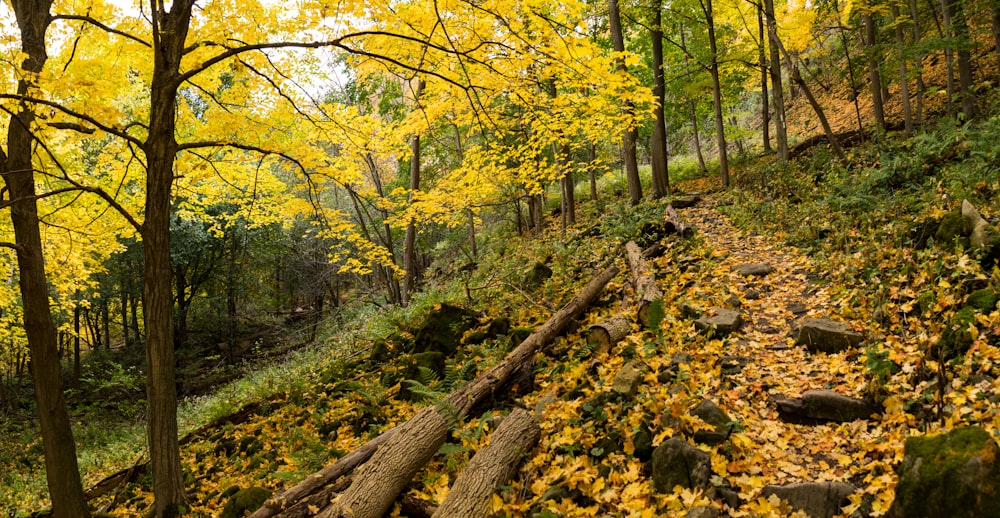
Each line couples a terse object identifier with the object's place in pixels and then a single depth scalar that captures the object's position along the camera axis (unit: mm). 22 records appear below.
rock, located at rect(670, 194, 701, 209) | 12797
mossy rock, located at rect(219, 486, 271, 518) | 4977
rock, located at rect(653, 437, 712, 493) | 3408
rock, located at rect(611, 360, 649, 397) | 4664
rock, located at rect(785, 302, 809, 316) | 5805
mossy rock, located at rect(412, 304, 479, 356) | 8008
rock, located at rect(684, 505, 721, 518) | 3084
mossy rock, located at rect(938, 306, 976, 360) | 3863
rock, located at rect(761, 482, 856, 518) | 2975
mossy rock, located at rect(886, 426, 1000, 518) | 2318
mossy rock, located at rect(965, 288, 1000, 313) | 4113
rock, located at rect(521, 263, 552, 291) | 9297
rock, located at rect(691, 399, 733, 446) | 3790
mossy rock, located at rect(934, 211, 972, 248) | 5208
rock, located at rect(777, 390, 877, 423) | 3807
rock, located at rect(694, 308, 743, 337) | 5648
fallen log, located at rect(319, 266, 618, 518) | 4188
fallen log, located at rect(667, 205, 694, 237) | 9419
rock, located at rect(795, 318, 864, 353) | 4707
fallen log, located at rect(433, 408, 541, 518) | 3766
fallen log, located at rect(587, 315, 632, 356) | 5926
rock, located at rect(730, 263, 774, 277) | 7188
